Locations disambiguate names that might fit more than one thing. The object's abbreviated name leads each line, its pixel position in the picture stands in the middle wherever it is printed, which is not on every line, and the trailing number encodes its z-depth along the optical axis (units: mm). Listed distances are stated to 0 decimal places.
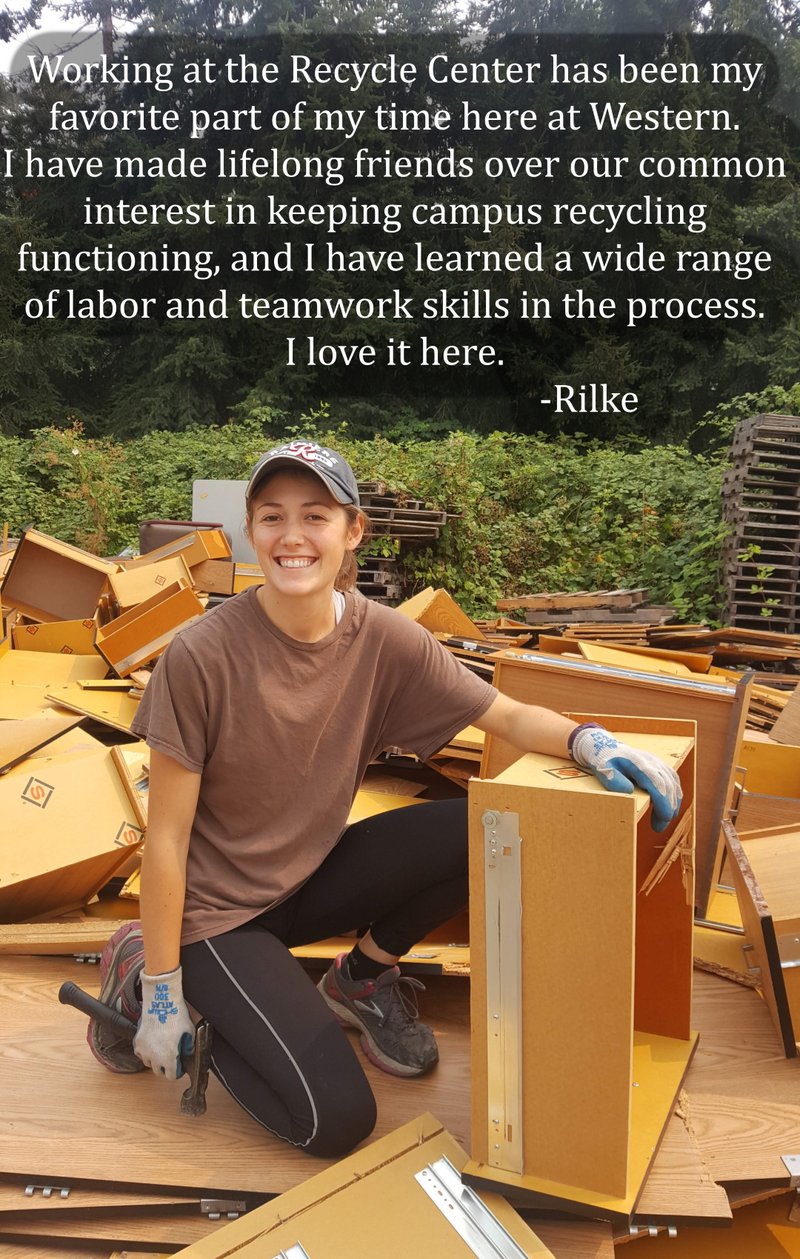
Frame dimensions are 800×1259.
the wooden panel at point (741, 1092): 1783
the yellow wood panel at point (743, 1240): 1842
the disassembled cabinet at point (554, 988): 1473
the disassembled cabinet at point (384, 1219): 1540
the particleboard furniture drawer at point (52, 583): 5270
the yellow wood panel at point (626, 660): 3531
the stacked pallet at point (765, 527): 6535
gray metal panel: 8148
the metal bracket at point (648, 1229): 1604
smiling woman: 1779
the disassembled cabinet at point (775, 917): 2008
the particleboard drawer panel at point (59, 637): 4848
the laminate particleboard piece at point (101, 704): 3838
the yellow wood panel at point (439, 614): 4258
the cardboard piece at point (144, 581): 4953
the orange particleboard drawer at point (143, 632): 4430
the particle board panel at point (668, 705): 2588
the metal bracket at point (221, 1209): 1716
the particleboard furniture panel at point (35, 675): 4016
